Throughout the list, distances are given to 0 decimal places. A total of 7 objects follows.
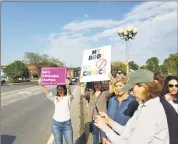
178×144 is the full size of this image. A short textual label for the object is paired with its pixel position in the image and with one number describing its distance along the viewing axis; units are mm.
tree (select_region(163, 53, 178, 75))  27207
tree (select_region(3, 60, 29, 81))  35497
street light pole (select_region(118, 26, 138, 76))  7473
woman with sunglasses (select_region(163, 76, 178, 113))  1982
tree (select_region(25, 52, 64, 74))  48679
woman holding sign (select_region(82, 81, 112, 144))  2585
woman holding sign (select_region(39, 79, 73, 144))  2536
